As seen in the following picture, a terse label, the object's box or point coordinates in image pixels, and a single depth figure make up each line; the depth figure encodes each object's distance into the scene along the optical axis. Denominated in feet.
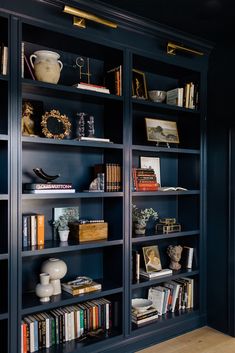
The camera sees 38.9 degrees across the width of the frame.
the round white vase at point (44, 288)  7.51
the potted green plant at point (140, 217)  9.21
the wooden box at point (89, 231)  8.08
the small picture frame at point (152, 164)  9.93
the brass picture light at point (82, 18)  7.33
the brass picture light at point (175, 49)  9.16
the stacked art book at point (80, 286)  7.97
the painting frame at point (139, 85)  9.23
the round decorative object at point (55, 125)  7.77
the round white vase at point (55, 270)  7.81
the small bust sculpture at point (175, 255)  9.99
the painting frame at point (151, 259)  9.54
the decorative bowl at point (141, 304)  9.18
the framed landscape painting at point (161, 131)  9.53
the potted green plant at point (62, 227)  8.02
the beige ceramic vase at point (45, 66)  7.51
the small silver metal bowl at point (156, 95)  9.55
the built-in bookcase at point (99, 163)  6.95
